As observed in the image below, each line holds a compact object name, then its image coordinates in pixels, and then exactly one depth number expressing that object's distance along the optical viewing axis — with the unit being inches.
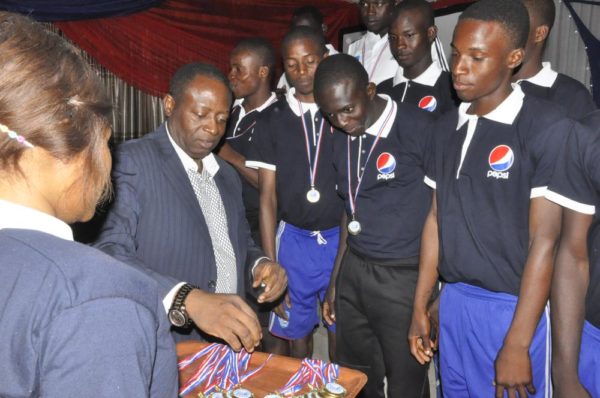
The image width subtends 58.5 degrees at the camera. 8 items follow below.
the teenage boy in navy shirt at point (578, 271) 67.8
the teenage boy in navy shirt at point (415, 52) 123.2
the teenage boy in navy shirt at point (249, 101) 132.6
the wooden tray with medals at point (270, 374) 64.2
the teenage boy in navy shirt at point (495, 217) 70.4
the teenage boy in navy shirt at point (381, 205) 95.3
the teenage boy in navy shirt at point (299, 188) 115.1
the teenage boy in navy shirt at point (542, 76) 93.0
